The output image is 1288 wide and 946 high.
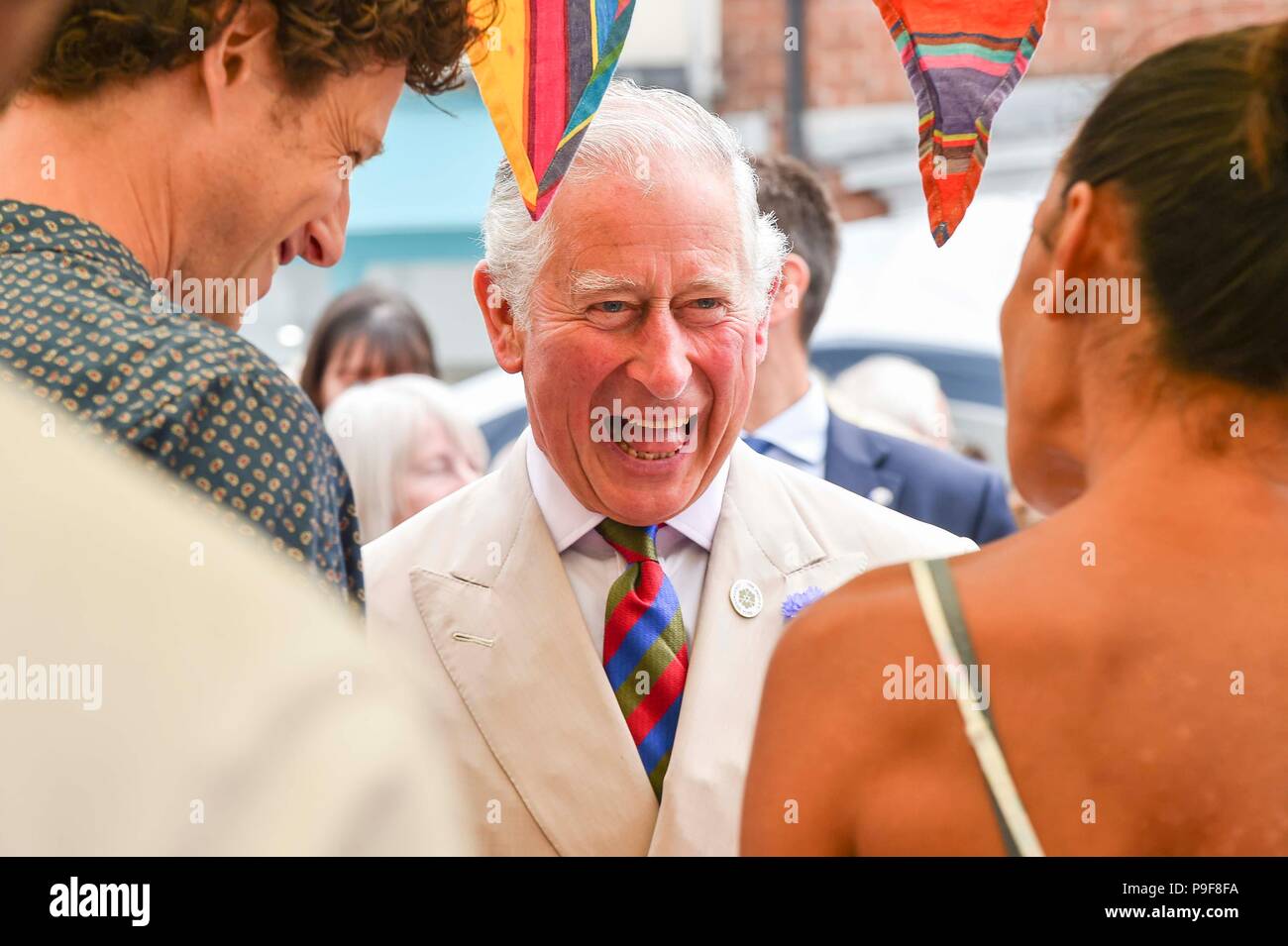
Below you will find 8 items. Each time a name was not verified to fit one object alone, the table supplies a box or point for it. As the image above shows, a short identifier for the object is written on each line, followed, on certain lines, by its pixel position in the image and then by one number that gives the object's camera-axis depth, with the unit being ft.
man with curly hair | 4.78
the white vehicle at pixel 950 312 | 26.02
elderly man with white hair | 7.84
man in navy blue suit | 12.96
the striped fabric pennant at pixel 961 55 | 7.38
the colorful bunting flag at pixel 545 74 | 6.98
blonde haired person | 13.47
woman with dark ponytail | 4.51
